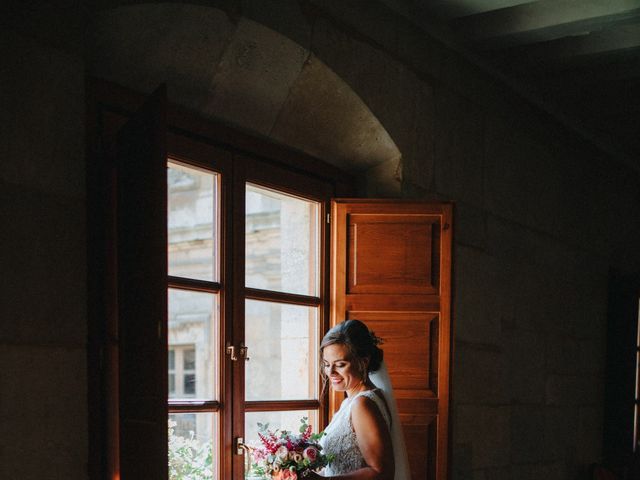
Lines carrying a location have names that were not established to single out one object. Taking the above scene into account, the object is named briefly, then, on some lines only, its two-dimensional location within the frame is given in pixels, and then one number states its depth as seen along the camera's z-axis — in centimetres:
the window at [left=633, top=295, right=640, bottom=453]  592
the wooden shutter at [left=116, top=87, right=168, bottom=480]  207
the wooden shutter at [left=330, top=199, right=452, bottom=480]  337
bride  265
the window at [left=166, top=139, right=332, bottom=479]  301
